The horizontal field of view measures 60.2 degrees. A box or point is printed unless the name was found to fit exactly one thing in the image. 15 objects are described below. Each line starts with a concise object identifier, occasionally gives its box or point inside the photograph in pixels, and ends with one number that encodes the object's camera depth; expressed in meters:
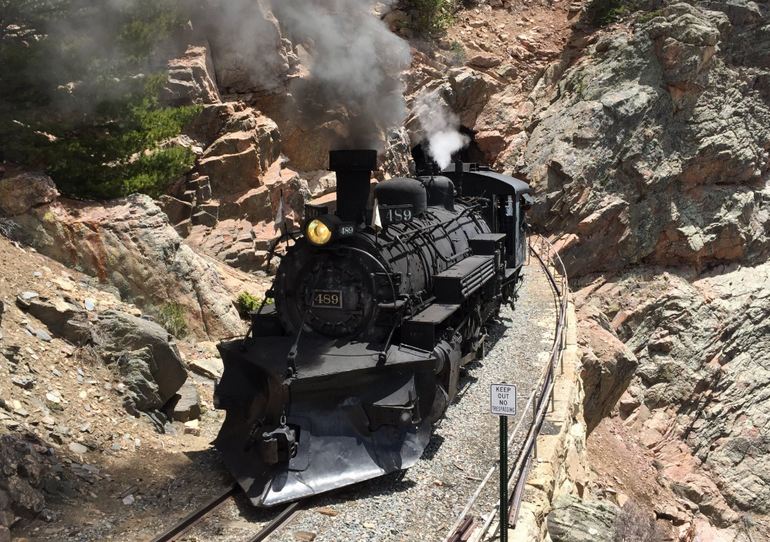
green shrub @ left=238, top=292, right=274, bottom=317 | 13.48
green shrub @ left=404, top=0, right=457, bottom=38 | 26.30
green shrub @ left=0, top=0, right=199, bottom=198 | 9.77
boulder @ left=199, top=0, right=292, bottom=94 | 16.70
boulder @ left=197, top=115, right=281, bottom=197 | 16.05
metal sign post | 5.59
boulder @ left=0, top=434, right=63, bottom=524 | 5.93
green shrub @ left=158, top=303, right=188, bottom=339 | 11.14
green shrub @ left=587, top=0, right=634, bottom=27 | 27.42
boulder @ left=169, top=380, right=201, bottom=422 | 9.27
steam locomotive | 6.77
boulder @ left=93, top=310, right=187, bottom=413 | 8.67
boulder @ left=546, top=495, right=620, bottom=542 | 7.08
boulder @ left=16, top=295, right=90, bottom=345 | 8.47
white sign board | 5.70
